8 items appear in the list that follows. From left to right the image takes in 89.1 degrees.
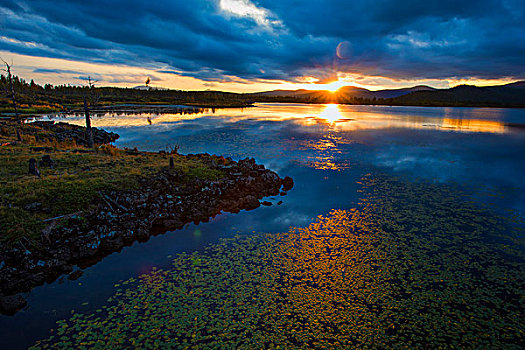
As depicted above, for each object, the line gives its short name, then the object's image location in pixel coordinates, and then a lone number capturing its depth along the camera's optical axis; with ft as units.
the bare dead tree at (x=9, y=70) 101.21
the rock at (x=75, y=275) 38.65
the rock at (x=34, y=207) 46.69
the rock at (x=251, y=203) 66.03
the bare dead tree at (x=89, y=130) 99.14
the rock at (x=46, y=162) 67.87
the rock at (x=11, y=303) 32.71
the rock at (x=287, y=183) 80.40
